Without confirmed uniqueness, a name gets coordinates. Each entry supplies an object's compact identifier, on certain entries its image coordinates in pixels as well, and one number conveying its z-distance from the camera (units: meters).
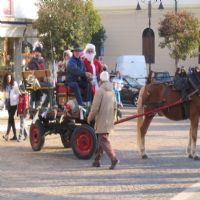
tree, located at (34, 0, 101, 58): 30.51
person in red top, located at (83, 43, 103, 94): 14.12
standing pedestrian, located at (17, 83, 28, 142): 16.86
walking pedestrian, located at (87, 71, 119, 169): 12.06
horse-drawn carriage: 13.55
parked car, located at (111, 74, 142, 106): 33.22
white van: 39.78
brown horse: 13.65
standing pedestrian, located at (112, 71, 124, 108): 25.10
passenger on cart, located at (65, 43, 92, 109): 13.66
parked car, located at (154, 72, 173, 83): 37.41
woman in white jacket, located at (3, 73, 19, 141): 17.12
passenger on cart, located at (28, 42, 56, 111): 14.63
